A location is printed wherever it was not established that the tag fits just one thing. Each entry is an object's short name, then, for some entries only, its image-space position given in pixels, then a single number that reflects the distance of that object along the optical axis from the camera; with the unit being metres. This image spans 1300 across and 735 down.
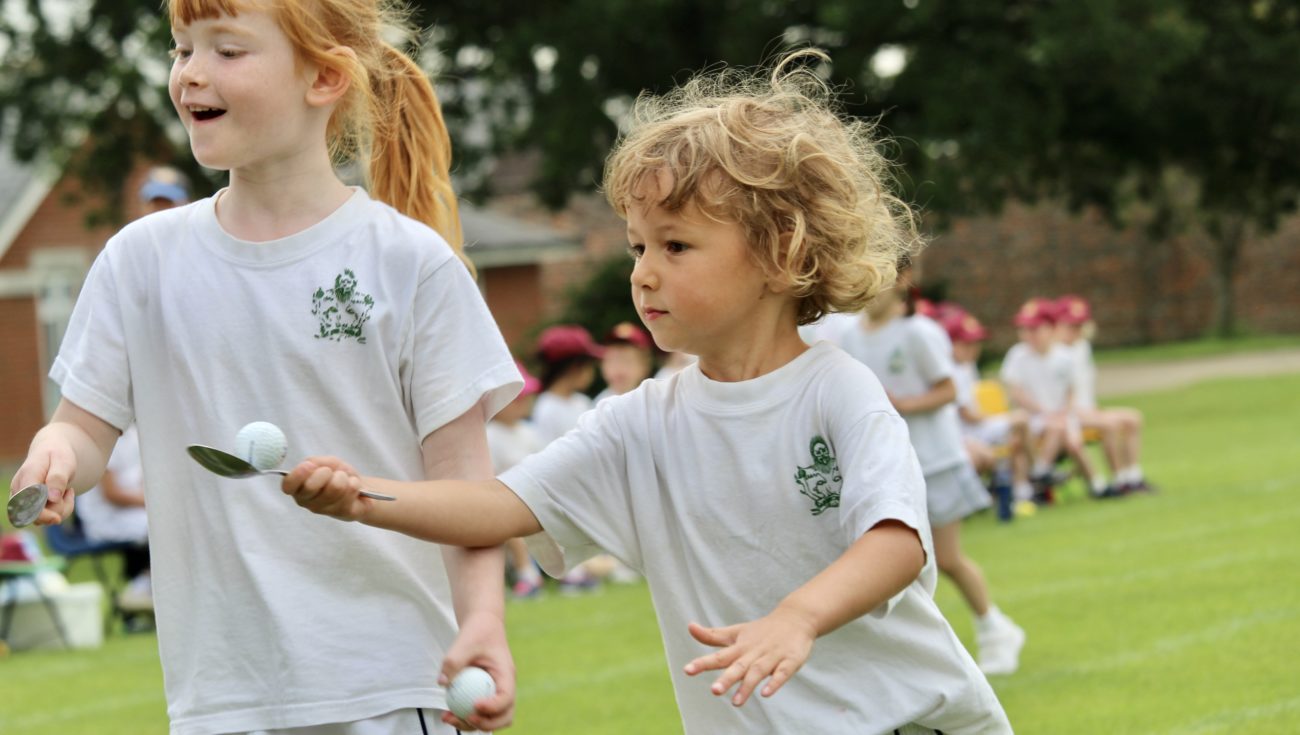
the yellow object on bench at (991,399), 18.08
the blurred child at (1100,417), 16.45
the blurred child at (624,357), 13.24
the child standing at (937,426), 8.09
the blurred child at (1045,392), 16.78
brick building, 37.38
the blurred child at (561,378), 13.02
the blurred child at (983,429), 15.97
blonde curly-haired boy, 2.95
